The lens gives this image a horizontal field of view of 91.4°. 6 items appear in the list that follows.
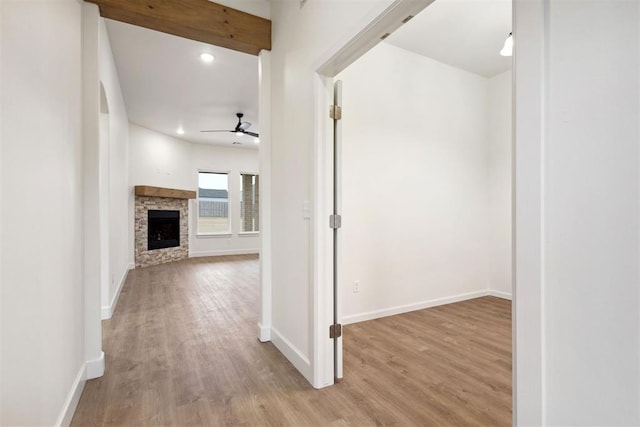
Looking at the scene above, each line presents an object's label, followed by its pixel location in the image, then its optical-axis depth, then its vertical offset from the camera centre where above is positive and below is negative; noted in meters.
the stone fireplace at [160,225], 6.54 -0.28
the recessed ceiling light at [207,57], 3.63 +1.84
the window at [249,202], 8.88 +0.29
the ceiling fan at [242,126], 5.53 +1.62
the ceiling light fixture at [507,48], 2.81 +1.49
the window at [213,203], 8.31 +0.26
